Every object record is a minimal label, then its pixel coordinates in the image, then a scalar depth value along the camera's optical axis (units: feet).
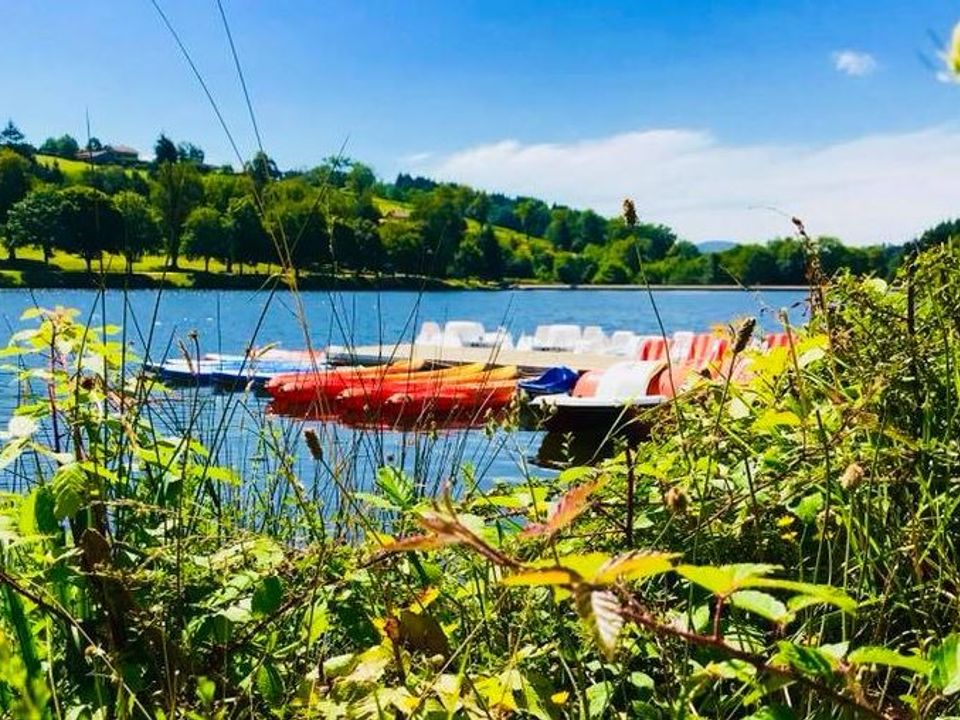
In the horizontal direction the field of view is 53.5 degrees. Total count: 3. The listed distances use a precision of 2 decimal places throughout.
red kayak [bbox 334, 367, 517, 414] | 41.19
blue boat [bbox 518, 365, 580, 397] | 49.39
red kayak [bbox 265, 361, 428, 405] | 40.45
